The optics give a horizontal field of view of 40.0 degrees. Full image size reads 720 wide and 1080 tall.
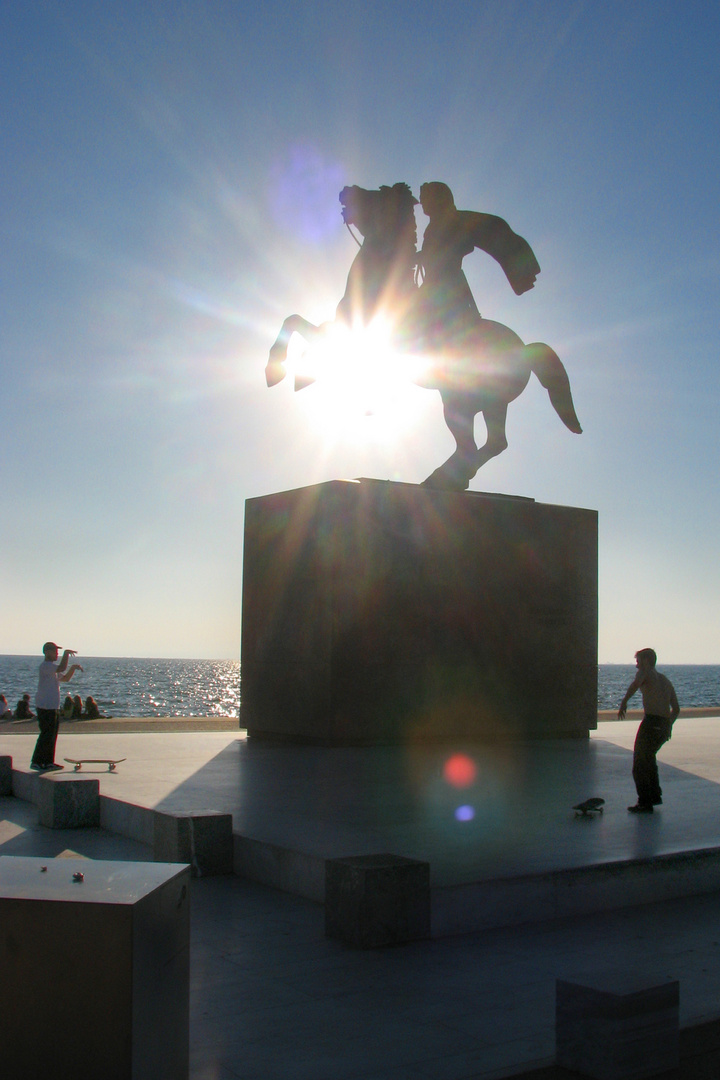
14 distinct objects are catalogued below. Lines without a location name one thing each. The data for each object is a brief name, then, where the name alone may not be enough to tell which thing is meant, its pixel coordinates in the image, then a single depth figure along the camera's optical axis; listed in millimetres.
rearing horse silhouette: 13219
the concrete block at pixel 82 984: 2703
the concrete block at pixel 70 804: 7949
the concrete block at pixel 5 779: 9859
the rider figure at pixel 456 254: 13344
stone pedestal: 12602
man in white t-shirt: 9867
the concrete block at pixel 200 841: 6297
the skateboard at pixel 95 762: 9629
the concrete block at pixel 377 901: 4902
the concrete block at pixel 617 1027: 3432
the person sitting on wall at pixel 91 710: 21672
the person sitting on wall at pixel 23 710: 22453
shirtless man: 7730
